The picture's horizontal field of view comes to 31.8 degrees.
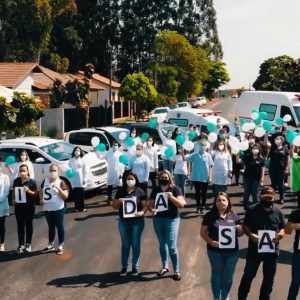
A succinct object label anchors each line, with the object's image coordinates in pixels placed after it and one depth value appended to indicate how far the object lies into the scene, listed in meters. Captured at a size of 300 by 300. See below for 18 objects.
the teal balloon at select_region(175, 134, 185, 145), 12.23
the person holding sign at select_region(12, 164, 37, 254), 8.82
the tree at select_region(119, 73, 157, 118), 40.56
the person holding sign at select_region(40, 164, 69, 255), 8.78
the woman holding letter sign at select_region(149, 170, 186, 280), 7.53
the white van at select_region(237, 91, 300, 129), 20.99
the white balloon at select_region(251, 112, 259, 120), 16.55
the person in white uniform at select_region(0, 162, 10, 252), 8.92
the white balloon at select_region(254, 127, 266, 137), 14.30
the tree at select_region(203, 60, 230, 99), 99.52
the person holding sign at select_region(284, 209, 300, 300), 6.35
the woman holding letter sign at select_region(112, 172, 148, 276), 7.67
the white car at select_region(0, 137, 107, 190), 13.34
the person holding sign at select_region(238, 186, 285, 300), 6.33
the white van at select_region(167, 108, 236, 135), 21.22
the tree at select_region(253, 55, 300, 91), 43.38
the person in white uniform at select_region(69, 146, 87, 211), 11.98
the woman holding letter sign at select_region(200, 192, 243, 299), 6.31
